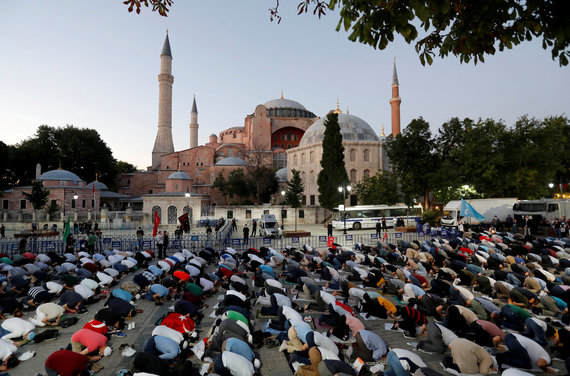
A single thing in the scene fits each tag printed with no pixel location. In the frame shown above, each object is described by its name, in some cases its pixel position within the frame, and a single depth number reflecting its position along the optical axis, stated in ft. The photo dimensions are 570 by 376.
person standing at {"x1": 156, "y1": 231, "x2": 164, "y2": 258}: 52.19
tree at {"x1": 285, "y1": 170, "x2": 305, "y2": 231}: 117.91
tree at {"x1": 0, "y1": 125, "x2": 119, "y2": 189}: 155.22
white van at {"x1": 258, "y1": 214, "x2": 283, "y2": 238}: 76.95
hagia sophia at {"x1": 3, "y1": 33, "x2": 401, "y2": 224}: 120.47
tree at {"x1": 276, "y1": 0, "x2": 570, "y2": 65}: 13.25
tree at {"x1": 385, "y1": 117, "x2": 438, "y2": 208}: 103.04
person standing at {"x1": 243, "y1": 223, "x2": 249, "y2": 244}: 62.28
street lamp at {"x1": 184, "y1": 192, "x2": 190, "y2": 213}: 104.97
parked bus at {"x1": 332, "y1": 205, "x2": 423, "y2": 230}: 94.02
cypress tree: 112.37
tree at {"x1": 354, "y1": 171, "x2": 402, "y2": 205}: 104.78
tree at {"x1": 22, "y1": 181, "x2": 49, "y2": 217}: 96.27
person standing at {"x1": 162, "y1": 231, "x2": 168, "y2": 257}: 52.90
